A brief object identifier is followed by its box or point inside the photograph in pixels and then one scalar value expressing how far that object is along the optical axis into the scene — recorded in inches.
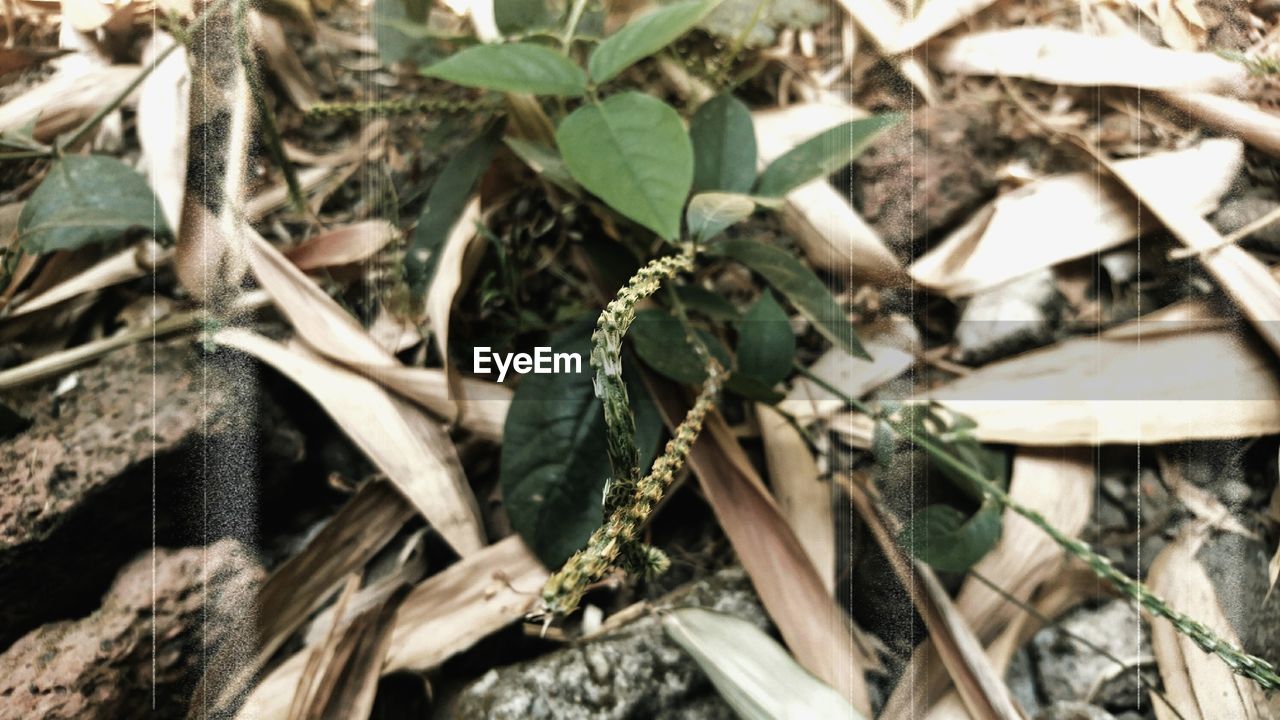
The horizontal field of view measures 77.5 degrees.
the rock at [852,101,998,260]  23.5
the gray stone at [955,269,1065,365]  23.5
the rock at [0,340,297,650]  20.5
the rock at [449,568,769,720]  19.9
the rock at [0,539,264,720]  19.6
